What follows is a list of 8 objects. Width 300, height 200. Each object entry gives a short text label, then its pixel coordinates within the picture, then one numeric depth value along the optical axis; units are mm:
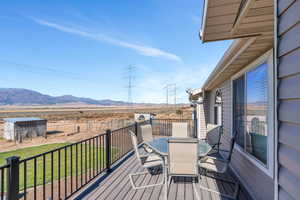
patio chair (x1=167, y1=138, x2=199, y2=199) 1954
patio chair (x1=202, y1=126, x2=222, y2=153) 3599
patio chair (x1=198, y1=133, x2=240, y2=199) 2176
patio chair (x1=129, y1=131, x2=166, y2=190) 2365
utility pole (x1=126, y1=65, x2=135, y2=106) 46435
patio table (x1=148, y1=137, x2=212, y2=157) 2354
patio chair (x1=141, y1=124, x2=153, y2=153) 3670
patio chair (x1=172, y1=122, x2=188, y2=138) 4067
